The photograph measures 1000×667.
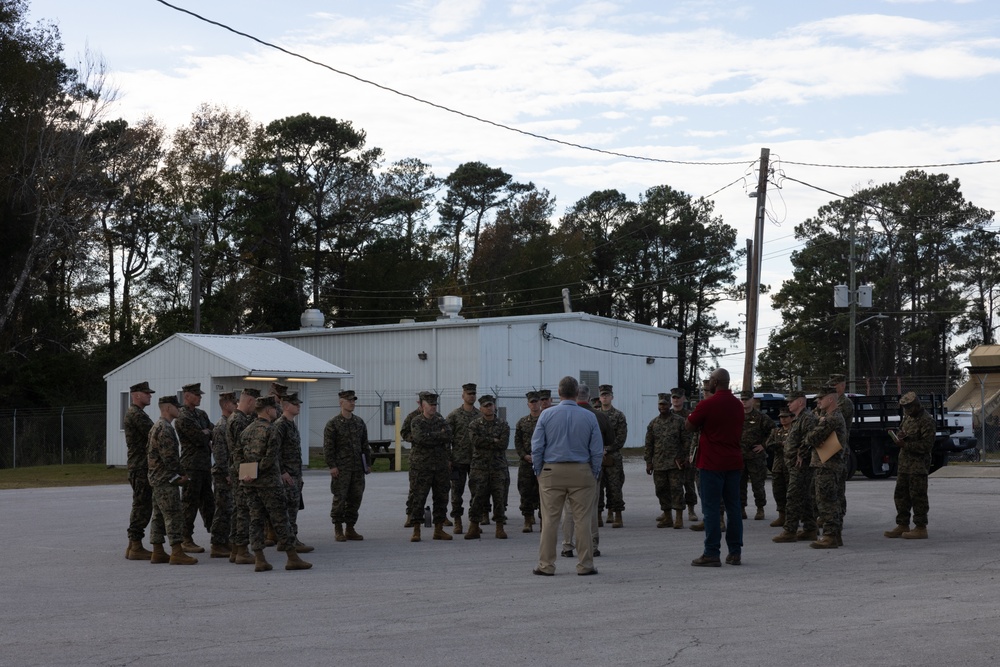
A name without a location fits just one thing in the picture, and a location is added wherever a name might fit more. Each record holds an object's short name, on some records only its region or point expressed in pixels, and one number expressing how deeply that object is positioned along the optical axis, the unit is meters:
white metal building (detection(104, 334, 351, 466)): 33.16
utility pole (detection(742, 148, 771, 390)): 29.31
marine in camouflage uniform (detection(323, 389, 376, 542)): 15.00
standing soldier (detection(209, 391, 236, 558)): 13.51
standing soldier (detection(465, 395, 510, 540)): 15.18
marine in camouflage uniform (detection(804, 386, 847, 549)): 13.63
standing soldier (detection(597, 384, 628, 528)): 16.34
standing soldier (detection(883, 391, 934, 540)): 14.33
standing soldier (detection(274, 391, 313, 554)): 12.62
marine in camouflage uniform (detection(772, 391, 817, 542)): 14.41
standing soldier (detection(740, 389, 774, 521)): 17.02
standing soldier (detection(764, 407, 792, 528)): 16.16
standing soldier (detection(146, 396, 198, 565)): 12.66
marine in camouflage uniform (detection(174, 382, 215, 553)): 13.67
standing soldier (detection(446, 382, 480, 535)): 15.66
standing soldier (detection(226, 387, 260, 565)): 12.55
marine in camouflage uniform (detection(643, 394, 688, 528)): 16.36
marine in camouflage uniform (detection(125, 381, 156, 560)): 13.13
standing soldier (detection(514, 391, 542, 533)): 15.85
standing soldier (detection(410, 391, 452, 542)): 14.97
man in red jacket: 12.10
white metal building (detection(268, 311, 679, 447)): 40.47
